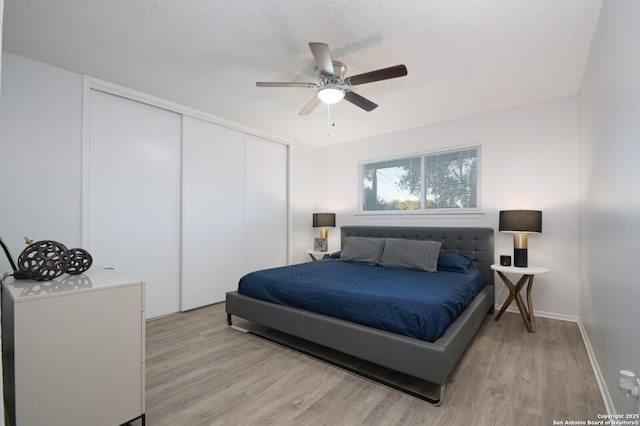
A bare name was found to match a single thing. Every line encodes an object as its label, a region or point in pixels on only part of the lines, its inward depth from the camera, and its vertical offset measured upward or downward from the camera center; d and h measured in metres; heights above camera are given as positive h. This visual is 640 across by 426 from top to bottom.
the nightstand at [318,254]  4.95 -0.66
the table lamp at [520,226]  3.19 -0.13
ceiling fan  2.14 +1.05
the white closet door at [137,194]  3.06 +0.22
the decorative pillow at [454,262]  3.43 -0.55
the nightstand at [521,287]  3.06 -0.78
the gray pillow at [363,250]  3.91 -0.48
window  4.04 +0.46
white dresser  1.37 -0.67
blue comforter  2.09 -0.65
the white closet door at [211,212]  3.78 +0.03
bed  1.92 -0.90
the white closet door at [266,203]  4.54 +0.17
